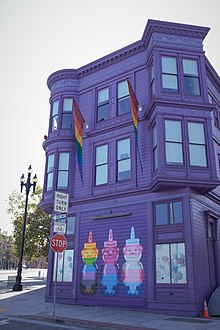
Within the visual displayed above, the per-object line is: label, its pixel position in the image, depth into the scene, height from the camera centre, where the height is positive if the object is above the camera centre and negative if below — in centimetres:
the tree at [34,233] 3324 +290
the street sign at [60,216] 1235 +173
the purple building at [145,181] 1455 +428
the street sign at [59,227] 1189 +129
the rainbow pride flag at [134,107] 1683 +817
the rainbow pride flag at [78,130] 1861 +766
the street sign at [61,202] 1210 +225
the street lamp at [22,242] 2292 +130
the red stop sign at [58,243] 1152 +67
